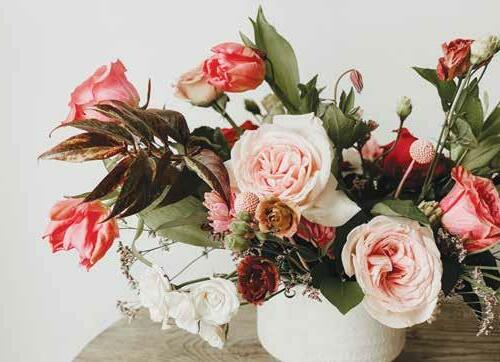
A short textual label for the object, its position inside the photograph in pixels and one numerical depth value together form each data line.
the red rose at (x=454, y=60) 0.76
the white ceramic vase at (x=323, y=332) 0.88
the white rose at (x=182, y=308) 0.80
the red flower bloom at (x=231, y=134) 0.93
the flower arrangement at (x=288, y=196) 0.75
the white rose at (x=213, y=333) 0.83
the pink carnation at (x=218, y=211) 0.79
